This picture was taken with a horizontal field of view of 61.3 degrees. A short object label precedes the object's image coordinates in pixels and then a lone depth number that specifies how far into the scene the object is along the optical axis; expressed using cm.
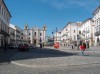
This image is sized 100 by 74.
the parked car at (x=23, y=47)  1735
